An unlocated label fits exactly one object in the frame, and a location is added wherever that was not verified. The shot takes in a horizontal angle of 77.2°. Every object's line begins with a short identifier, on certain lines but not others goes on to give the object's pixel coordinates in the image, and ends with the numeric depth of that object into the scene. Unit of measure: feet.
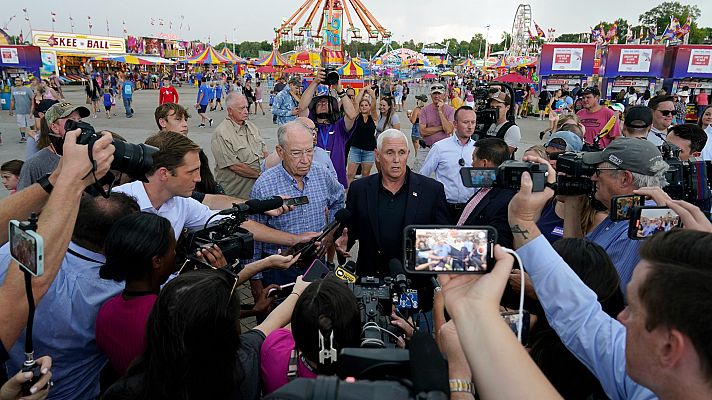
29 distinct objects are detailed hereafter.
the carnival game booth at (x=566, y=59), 63.72
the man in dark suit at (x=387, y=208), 10.55
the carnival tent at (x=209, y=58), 107.65
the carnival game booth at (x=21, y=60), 65.41
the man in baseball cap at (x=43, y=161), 12.25
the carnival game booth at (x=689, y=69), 60.49
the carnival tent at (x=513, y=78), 75.66
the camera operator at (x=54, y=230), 5.10
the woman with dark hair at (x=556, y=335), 5.38
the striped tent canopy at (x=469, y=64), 192.09
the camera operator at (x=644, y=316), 3.23
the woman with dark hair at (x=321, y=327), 5.07
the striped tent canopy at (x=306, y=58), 101.55
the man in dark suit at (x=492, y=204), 10.11
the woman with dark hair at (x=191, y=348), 4.80
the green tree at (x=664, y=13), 223.30
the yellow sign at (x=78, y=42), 145.28
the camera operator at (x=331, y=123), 19.24
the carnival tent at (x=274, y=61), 99.40
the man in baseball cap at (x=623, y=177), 7.75
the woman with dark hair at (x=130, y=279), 6.02
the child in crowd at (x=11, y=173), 13.95
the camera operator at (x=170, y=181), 9.09
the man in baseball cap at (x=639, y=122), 16.53
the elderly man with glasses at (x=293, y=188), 10.74
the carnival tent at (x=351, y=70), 69.58
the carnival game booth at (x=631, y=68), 62.39
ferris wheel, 192.44
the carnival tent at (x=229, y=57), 116.47
